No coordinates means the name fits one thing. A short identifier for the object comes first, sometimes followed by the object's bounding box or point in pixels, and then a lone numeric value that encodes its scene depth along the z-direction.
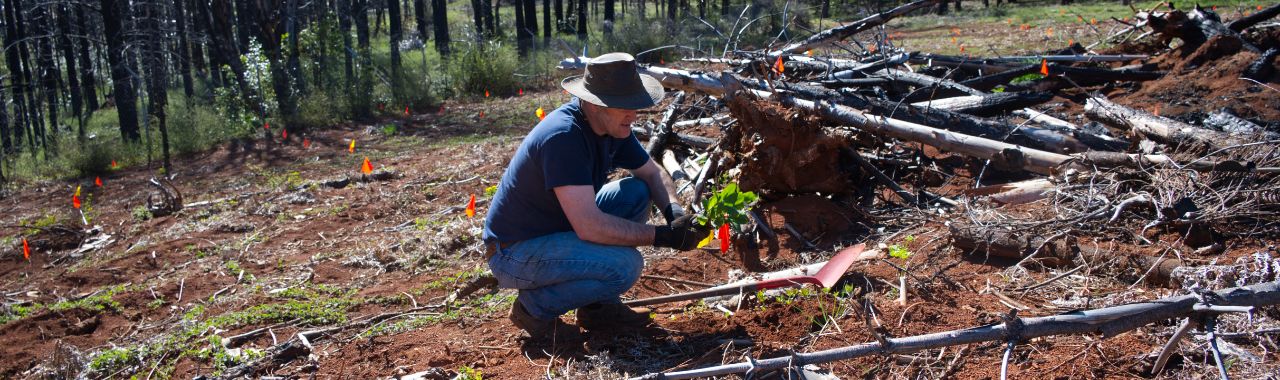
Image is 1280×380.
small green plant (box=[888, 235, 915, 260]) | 4.48
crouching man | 3.34
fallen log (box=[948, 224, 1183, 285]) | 3.80
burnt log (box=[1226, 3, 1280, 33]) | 9.61
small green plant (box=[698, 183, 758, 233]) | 3.91
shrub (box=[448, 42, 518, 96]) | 16.56
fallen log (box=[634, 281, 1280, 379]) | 2.66
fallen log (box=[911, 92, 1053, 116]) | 7.00
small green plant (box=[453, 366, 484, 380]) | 3.41
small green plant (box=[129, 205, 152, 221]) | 8.45
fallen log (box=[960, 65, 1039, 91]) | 8.41
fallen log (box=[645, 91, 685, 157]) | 7.00
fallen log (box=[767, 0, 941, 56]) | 7.10
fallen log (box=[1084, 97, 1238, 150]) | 5.05
